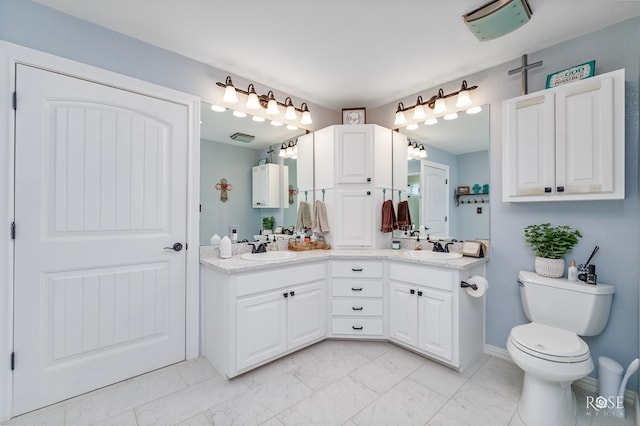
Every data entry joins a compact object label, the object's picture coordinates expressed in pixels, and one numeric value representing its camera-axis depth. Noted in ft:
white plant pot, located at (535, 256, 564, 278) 6.21
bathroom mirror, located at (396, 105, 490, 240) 7.80
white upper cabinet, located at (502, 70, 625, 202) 5.46
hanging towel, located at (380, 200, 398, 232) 9.04
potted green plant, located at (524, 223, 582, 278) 6.21
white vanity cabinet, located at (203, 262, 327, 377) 6.24
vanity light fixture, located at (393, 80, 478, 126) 7.83
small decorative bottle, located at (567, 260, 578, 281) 6.00
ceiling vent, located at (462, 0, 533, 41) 5.23
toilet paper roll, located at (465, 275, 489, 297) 6.57
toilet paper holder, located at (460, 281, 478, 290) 6.61
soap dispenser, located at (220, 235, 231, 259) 7.32
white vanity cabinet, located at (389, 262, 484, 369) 6.61
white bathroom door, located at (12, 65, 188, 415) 5.34
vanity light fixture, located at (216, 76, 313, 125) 7.55
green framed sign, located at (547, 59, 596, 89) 5.96
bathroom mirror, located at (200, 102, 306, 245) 7.55
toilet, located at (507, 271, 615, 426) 4.75
